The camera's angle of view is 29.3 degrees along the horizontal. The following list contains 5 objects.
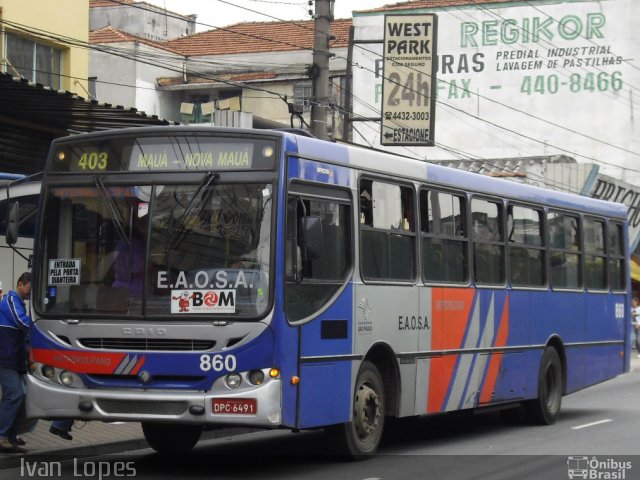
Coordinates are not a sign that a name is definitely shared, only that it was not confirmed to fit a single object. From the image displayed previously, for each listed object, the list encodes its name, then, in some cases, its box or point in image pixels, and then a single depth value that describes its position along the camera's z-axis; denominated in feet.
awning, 52.03
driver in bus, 34.68
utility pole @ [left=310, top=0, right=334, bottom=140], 64.28
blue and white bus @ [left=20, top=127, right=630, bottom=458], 33.71
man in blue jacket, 38.40
